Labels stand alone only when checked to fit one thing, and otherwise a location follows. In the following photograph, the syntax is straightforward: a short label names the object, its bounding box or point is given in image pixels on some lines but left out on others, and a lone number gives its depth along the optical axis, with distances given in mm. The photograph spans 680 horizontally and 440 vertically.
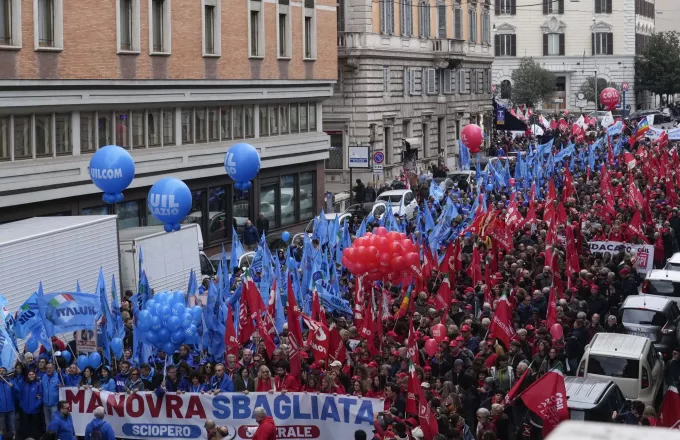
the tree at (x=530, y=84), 96750
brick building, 28328
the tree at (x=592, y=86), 100812
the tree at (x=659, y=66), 102625
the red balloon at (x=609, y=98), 67812
